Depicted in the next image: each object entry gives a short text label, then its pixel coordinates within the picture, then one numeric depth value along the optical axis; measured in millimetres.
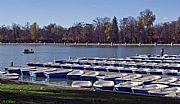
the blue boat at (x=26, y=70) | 29902
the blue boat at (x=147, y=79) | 21168
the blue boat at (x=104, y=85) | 19340
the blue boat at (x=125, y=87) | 18622
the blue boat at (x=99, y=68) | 30085
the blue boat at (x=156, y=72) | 27123
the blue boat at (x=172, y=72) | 26360
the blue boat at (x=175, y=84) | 20076
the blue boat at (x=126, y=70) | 28361
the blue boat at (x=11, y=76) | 24287
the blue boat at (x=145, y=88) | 17525
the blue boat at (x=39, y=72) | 28485
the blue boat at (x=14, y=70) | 30368
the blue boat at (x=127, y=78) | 22869
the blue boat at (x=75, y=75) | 26481
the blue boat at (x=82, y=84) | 19682
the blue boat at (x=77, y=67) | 31628
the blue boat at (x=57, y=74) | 27742
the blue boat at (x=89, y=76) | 25627
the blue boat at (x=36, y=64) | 35312
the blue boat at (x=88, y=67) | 30888
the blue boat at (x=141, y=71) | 27370
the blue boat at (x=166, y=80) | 20955
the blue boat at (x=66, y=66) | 32592
